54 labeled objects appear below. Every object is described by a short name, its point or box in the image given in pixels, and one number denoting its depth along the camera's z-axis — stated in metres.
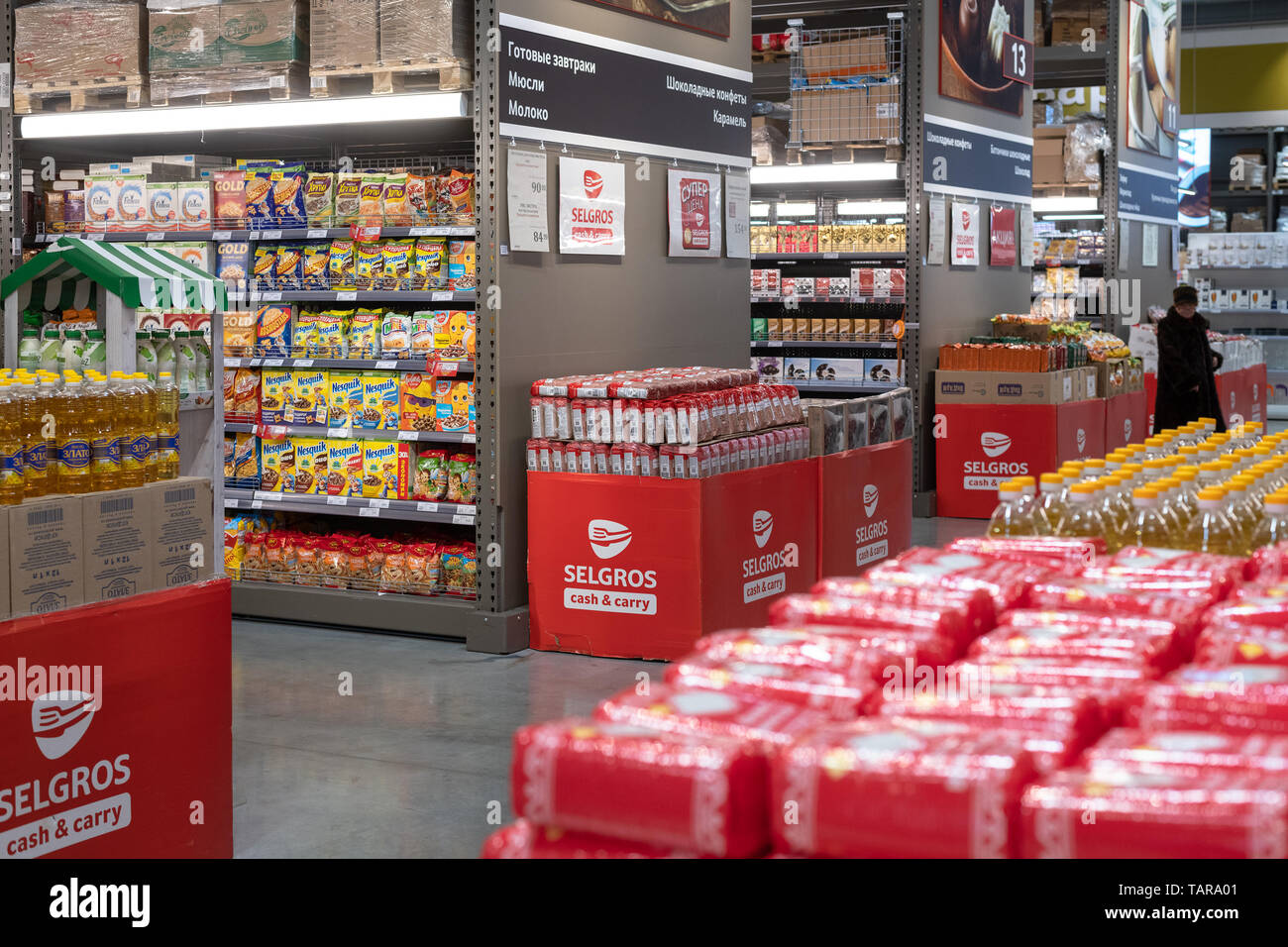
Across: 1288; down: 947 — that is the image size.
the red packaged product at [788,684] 1.61
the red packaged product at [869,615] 1.88
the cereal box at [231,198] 6.78
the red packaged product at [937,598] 1.96
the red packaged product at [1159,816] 1.23
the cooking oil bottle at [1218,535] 2.54
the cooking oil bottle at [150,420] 3.50
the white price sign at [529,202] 5.96
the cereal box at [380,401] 6.49
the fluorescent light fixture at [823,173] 9.28
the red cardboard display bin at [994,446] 9.28
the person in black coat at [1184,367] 9.78
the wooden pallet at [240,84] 6.21
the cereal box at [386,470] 6.48
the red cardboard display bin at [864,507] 6.71
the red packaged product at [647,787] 1.37
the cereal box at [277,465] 6.76
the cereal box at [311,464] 6.68
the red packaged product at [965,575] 2.06
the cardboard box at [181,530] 3.46
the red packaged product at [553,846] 1.42
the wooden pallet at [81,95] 6.65
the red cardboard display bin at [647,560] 5.72
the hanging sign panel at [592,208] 6.27
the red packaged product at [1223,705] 1.50
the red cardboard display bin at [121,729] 3.10
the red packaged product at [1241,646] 1.68
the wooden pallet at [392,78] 5.88
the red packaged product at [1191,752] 1.35
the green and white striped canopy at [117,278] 3.81
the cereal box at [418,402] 6.36
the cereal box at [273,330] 6.75
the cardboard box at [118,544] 3.29
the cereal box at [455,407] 6.24
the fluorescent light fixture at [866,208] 10.38
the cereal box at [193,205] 6.85
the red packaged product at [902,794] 1.31
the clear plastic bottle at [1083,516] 2.62
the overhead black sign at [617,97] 5.97
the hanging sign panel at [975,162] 9.56
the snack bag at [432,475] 6.42
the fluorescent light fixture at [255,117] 5.85
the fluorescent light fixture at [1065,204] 11.81
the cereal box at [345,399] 6.57
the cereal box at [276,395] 6.75
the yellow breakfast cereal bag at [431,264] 6.32
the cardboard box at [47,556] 3.12
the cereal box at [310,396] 6.65
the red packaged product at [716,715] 1.48
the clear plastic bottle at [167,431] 3.56
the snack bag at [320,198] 6.54
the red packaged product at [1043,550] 2.33
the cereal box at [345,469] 6.59
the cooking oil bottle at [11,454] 3.13
